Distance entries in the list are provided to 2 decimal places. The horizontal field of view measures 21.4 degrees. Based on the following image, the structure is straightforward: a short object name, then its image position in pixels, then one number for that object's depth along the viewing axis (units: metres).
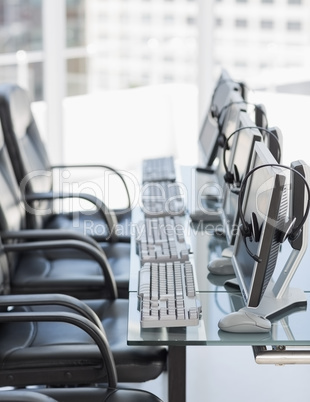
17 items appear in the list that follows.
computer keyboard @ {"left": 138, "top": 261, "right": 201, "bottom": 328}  2.12
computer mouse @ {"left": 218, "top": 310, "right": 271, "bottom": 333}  2.10
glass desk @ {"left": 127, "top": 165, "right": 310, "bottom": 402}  2.06
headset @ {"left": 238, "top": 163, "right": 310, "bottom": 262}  2.11
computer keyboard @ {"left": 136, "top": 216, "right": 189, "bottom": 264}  2.69
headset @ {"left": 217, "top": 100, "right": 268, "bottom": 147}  3.26
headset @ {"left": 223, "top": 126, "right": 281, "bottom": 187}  2.68
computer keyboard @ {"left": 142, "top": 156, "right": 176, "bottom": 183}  3.88
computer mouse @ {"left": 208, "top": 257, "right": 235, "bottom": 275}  2.58
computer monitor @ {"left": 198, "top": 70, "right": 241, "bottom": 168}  3.69
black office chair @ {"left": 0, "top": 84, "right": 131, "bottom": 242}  3.52
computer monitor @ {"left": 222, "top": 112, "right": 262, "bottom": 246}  2.57
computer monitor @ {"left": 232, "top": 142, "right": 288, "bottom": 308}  2.04
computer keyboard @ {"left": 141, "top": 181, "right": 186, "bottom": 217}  3.32
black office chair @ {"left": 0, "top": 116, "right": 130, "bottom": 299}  3.00
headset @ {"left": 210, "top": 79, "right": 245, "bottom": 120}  3.81
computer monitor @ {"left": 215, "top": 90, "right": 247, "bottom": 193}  3.14
